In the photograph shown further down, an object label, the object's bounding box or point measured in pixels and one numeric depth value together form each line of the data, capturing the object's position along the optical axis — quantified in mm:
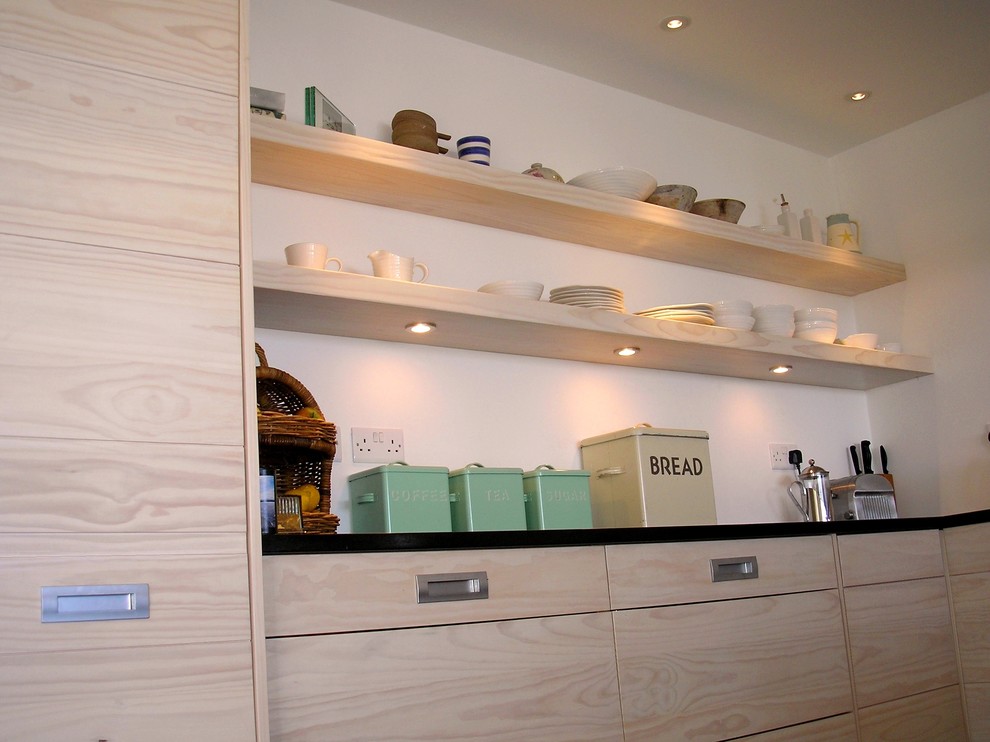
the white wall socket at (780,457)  3580
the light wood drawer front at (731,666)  2191
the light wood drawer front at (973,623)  2971
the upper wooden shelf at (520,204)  2471
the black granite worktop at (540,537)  1776
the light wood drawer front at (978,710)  2949
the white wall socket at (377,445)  2580
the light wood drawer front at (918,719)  2686
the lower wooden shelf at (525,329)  2346
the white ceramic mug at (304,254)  2352
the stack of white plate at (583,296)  2850
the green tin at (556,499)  2594
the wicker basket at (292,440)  2152
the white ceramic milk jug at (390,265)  2480
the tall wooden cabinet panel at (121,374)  1472
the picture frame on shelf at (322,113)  2512
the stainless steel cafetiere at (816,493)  3262
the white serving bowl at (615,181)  3027
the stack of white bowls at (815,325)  3447
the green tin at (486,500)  2428
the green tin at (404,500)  2305
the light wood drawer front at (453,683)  1727
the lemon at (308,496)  2229
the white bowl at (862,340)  3609
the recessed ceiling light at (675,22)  3057
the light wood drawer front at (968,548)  3018
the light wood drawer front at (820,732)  2426
